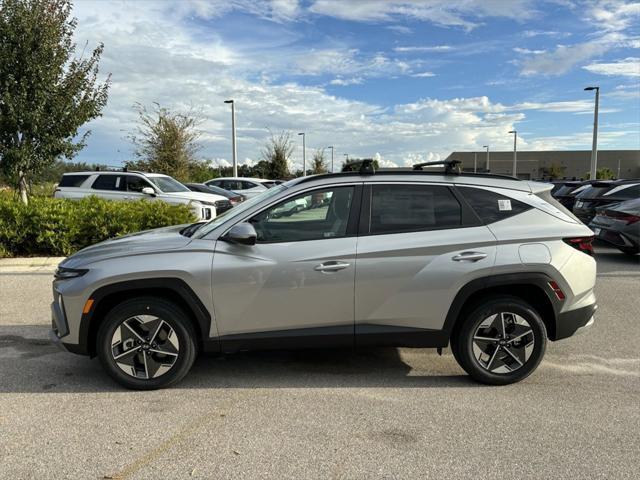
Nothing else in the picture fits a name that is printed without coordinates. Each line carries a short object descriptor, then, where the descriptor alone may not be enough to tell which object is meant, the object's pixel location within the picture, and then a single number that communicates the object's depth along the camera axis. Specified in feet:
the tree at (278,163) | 125.39
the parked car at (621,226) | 32.71
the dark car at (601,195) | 39.27
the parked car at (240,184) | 71.87
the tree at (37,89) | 36.17
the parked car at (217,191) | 60.49
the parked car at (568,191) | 52.19
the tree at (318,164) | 157.49
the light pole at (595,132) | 85.81
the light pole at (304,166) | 154.45
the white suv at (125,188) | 43.14
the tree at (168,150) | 93.91
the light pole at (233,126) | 94.53
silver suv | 12.87
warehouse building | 285.43
